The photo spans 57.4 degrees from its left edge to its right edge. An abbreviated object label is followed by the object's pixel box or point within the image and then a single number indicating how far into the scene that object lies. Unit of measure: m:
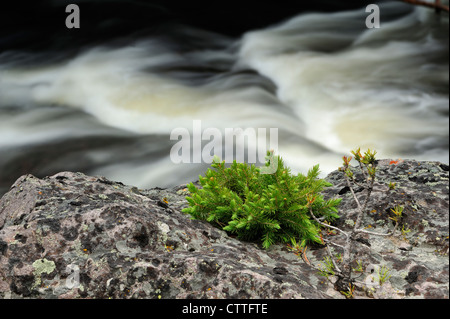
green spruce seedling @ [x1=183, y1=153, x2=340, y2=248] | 3.12
